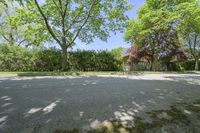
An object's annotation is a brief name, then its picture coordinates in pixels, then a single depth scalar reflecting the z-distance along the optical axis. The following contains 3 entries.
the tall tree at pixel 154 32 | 11.83
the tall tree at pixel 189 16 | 10.67
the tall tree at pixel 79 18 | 9.20
